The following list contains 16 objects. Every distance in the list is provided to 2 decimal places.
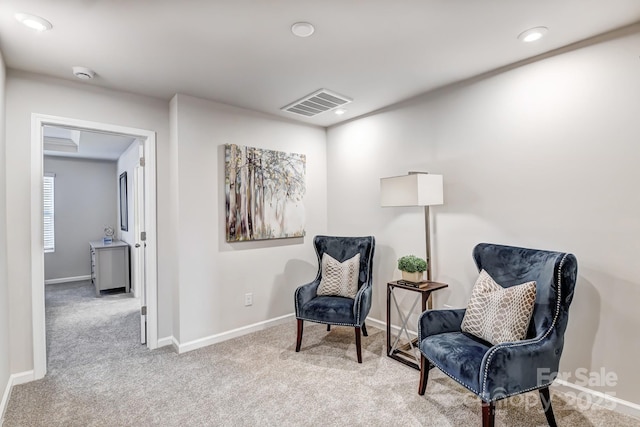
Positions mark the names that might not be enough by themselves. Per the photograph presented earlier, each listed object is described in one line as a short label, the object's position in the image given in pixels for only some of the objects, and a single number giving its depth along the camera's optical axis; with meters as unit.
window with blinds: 5.91
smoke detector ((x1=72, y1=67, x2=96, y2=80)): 2.46
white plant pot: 2.76
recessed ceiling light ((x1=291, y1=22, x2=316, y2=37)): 1.93
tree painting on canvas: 3.31
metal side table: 2.60
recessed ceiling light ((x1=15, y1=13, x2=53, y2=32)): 1.80
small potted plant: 2.75
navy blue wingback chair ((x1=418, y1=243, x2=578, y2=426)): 1.68
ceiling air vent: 3.04
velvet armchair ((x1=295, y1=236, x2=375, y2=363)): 2.80
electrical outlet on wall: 3.45
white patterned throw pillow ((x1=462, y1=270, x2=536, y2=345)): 1.88
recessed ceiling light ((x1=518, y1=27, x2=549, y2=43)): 2.01
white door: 3.17
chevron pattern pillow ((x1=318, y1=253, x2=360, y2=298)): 3.18
